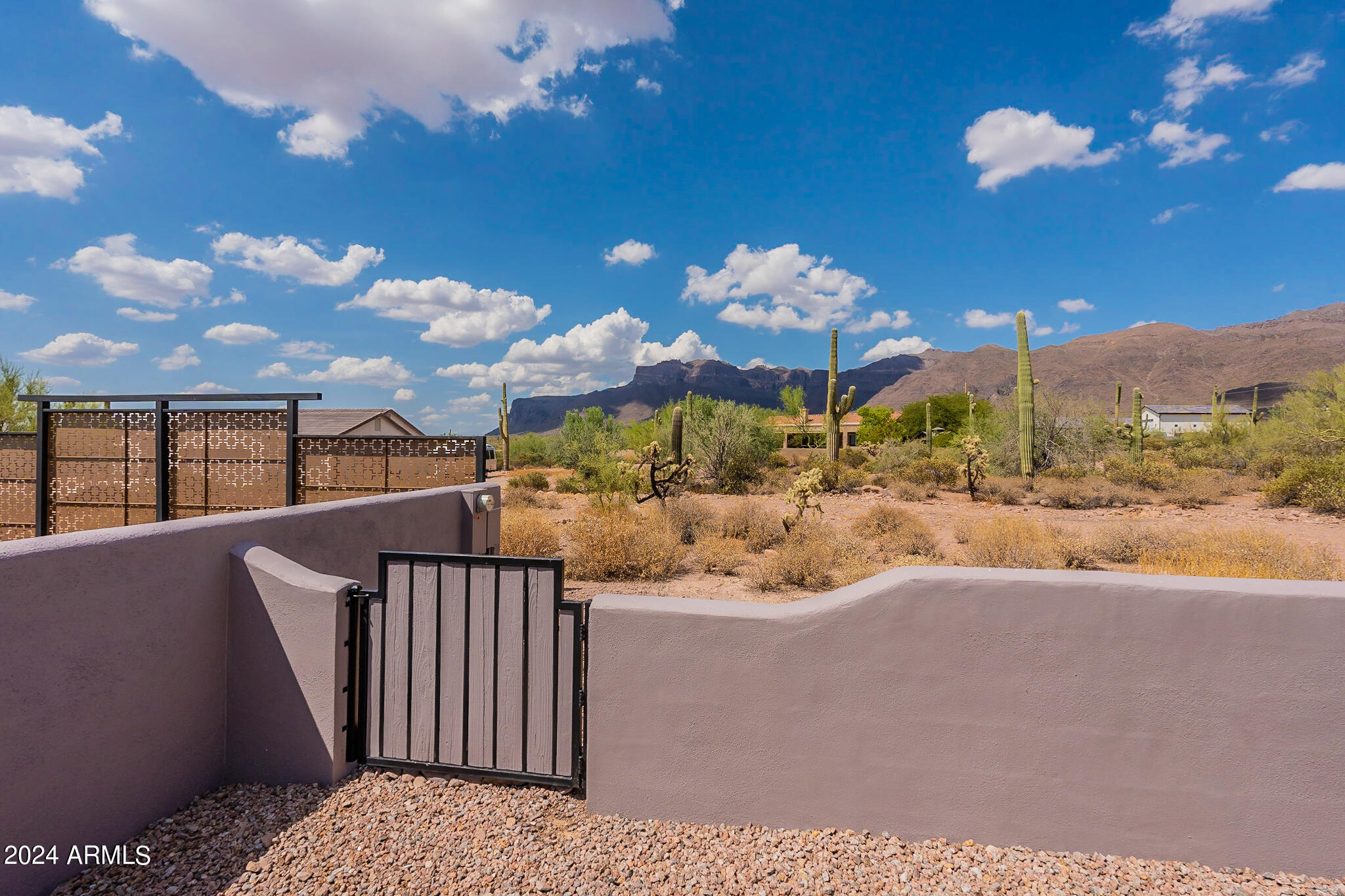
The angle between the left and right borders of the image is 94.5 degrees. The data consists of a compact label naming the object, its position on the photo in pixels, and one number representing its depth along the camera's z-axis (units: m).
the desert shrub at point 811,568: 8.37
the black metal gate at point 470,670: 3.42
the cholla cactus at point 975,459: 18.69
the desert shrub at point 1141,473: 18.61
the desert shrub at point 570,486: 22.64
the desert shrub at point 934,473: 21.34
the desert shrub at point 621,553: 8.90
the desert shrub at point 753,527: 11.42
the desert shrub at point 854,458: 29.12
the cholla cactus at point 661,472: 16.52
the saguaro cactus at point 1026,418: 20.69
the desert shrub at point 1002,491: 17.70
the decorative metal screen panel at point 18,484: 9.12
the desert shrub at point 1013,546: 9.05
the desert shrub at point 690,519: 11.88
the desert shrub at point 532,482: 24.67
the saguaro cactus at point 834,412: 23.03
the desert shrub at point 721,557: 9.52
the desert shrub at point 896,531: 10.66
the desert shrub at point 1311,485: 14.23
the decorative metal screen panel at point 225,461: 8.50
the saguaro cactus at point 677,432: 21.66
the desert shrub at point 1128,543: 9.94
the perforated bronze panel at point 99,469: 8.70
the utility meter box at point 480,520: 7.45
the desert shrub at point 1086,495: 16.52
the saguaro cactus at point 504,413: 38.41
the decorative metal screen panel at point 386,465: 8.30
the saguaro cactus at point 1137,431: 23.22
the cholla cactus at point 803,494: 12.24
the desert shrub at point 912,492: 18.70
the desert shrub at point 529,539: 9.44
